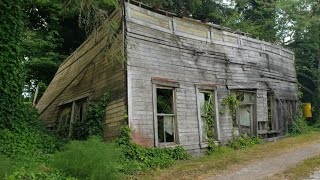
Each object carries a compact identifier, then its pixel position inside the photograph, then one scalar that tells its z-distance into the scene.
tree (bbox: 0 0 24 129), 8.28
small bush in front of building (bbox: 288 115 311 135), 13.43
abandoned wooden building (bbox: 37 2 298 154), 8.23
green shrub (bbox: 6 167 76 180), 4.97
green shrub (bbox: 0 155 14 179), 4.78
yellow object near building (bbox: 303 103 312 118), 15.37
